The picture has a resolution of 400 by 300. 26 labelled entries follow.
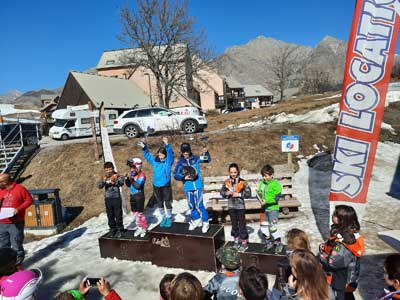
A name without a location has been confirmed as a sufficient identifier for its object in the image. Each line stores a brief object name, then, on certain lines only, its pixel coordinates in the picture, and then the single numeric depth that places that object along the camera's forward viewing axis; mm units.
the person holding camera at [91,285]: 2563
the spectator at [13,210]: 4953
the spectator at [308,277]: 2309
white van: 21294
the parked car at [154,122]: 16078
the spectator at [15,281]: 2539
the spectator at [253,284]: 2441
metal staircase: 13266
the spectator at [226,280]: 2805
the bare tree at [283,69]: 68500
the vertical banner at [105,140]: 8844
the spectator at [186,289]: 2301
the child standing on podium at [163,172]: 5754
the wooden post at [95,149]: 12053
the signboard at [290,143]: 8273
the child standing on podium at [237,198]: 4918
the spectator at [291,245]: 3244
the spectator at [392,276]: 2283
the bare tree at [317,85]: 62875
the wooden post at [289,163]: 8700
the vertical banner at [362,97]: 4605
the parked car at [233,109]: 54453
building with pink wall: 40406
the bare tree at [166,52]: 31548
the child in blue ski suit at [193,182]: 5465
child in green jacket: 4840
